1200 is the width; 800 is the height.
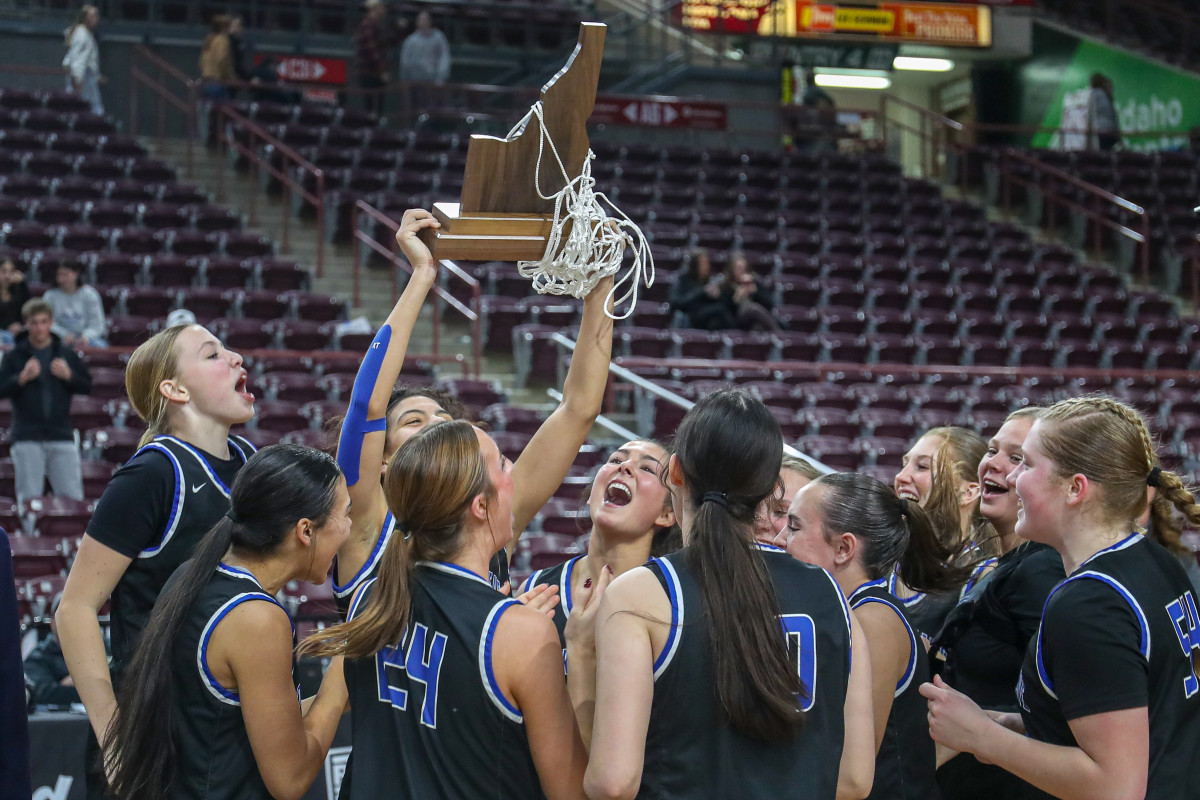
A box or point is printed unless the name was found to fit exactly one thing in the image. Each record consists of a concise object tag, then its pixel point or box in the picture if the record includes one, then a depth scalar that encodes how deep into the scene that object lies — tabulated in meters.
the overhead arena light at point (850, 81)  20.44
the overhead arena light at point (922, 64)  20.14
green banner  18.30
